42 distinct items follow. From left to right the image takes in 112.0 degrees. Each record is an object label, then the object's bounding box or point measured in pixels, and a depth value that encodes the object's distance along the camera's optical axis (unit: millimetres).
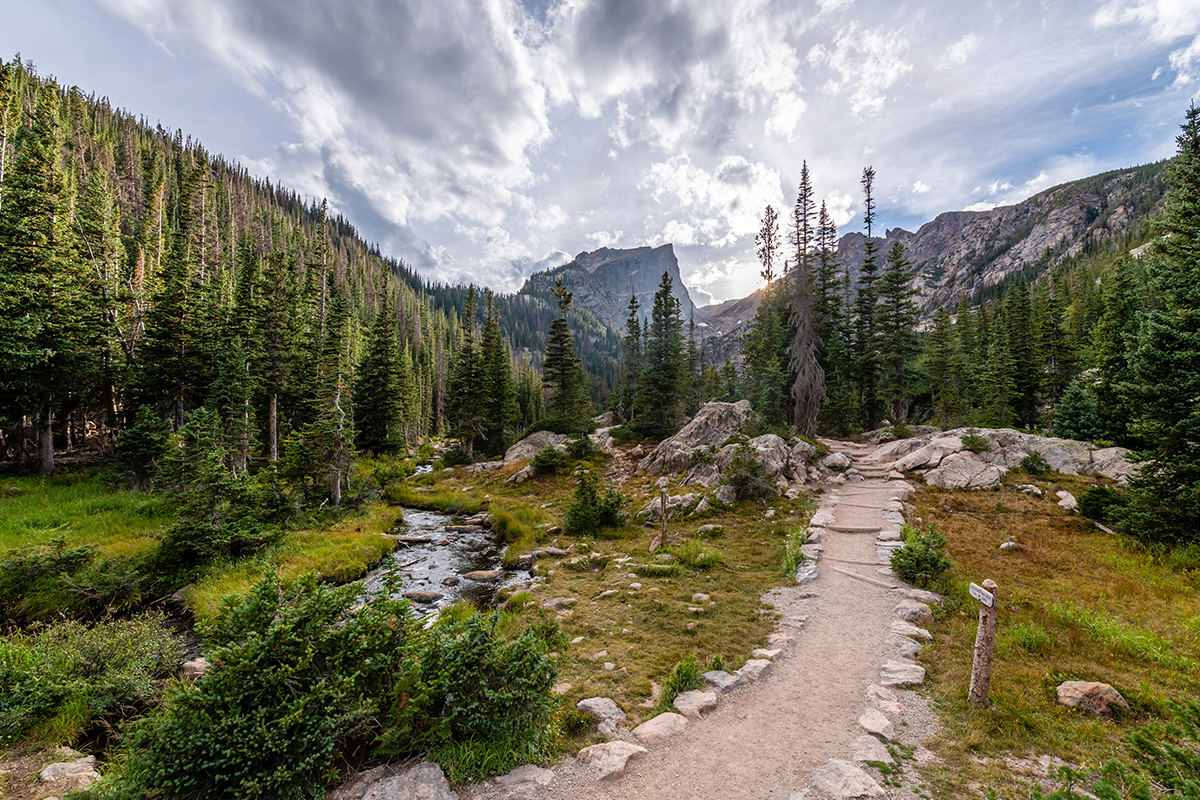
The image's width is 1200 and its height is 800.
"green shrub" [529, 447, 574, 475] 33906
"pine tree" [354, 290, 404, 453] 41688
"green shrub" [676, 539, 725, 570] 14391
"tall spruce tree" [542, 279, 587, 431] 47406
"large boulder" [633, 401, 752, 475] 29500
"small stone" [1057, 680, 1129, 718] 6285
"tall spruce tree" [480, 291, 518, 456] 47206
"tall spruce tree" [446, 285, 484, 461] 46438
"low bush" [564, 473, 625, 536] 20438
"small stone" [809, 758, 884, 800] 5050
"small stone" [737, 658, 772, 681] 8047
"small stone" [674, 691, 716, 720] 6949
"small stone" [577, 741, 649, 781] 5492
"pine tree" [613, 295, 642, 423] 54459
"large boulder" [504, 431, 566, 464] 40750
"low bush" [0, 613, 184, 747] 7289
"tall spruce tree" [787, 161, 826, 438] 31172
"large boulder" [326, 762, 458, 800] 4891
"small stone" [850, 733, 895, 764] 5699
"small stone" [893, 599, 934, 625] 10008
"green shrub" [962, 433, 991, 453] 22203
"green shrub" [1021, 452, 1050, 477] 19891
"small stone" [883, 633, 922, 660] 8529
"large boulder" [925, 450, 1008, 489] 19844
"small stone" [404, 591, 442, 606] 14602
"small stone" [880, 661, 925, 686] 7548
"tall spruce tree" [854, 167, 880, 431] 38372
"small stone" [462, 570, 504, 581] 16850
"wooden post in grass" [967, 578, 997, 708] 6637
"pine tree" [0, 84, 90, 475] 20391
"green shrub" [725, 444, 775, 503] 21344
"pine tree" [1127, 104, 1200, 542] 12609
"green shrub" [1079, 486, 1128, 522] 14586
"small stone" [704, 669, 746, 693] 7695
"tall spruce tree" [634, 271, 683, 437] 39562
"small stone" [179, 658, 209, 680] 9570
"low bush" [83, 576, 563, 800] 4656
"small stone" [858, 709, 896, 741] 6238
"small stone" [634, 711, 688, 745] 6295
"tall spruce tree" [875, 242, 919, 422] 36562
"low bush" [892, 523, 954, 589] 11789
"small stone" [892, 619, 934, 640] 9219
